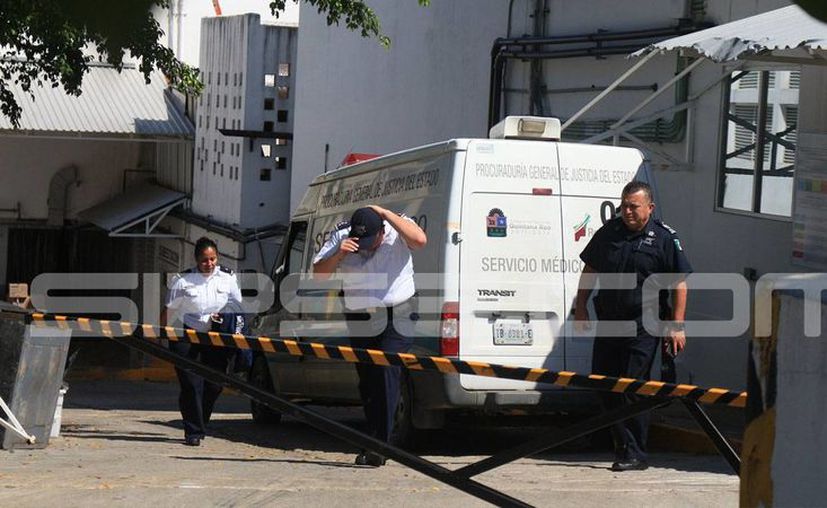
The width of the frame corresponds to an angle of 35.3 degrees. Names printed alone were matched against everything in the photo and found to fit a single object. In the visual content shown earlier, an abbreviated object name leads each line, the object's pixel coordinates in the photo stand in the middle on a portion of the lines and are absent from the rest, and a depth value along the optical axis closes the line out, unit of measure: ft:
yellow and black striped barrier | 18.28
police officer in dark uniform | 25.59
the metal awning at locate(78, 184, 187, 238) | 80.74
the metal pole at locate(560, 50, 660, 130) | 39.59
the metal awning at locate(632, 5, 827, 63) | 25.96
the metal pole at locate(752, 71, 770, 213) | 38.42
